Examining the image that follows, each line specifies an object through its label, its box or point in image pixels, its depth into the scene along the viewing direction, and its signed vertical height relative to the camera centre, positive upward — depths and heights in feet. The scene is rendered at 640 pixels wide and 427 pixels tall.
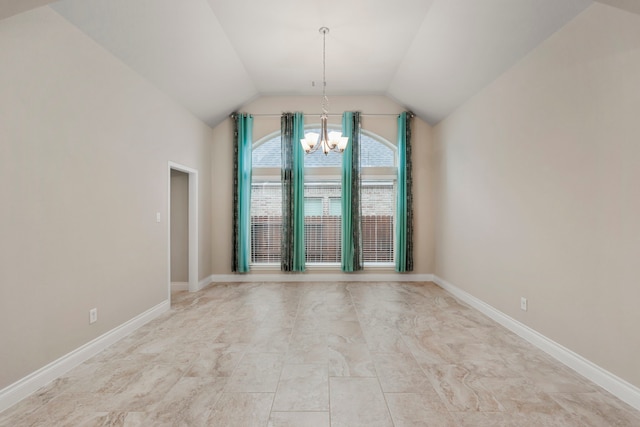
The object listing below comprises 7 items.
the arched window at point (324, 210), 18.17 +0.18
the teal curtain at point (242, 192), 17.42 +1.31
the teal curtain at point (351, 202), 17.53 +0.67
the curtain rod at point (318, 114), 17.83 +6.19
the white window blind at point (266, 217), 18.35 -0.24
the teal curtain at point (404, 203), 17.44 +0.59
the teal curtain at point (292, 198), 17.44 +0.93
